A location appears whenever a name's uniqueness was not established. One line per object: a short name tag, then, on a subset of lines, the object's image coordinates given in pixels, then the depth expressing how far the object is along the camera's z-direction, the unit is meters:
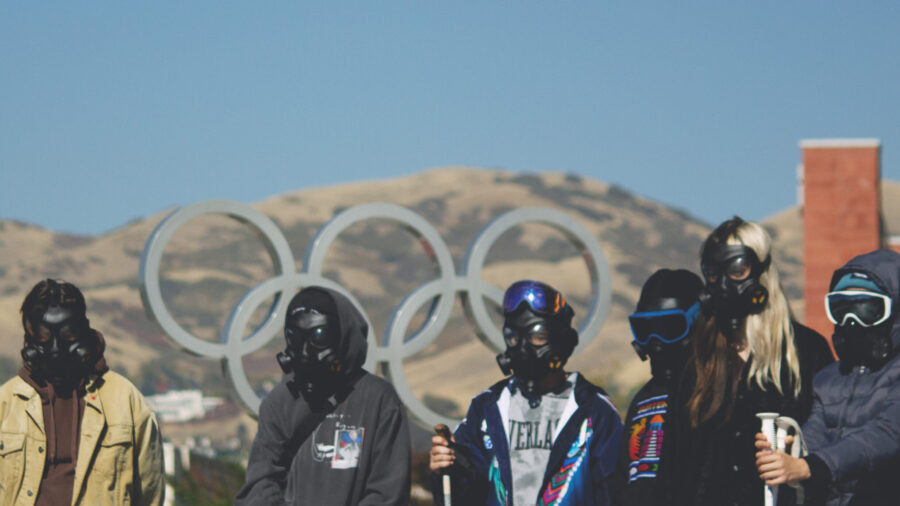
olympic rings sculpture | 16.83
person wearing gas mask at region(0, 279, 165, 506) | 10.35
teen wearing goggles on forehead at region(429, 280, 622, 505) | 10.01
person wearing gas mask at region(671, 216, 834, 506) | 8.58
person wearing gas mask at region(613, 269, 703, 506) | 9.31
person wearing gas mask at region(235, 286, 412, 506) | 9.73
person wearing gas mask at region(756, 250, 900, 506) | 8.01
